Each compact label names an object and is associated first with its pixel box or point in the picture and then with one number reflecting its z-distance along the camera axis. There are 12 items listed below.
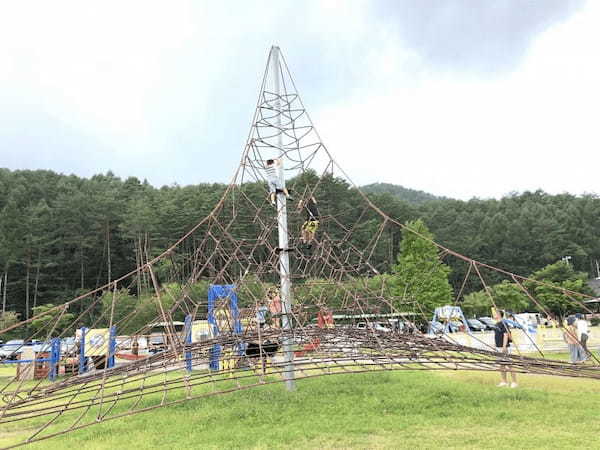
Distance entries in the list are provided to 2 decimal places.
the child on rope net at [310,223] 8.07
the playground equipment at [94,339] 13.84
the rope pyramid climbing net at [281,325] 4.80
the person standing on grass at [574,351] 9.50
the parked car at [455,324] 18.26
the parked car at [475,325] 29.44
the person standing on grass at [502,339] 7.38
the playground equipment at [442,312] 17.25
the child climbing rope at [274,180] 8.47
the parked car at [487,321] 29.08
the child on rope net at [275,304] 8.61
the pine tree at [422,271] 26.97
